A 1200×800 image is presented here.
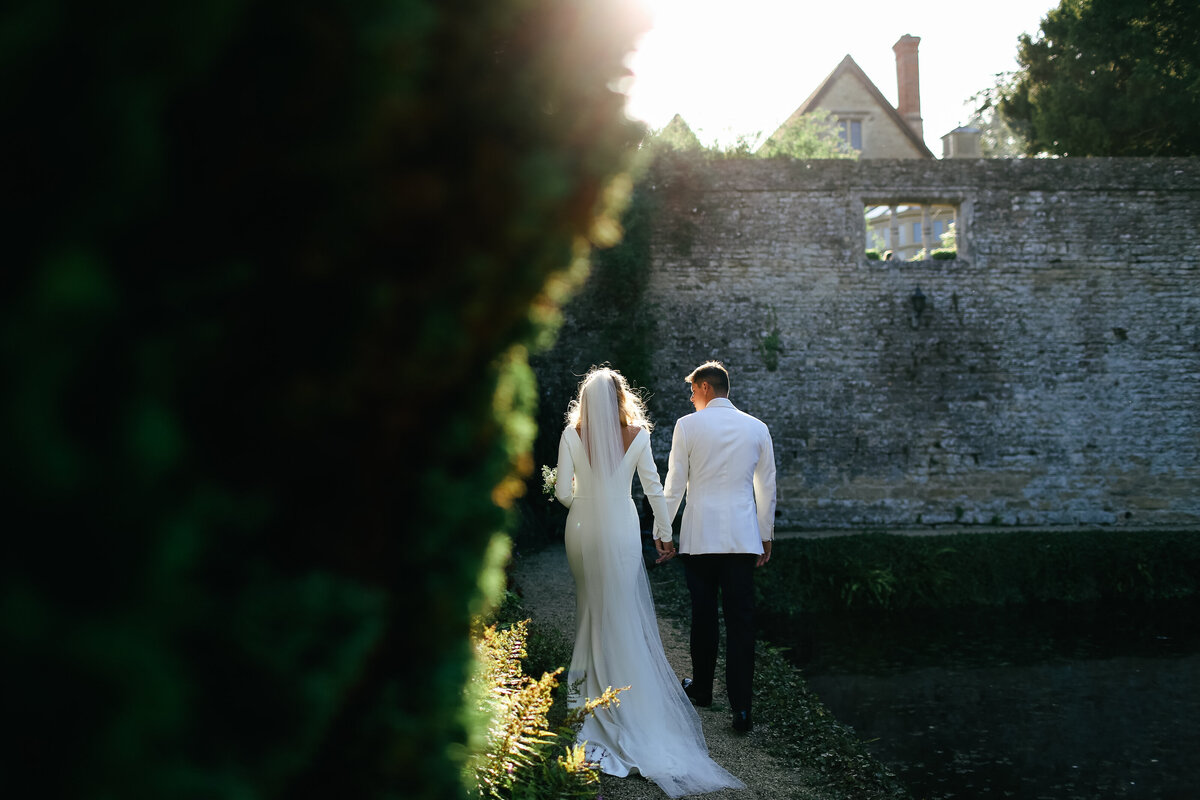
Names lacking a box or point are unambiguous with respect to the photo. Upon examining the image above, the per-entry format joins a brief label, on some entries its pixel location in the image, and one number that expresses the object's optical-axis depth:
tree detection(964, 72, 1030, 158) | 21.64
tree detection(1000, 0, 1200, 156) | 15.98
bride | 4.29
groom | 4.89
